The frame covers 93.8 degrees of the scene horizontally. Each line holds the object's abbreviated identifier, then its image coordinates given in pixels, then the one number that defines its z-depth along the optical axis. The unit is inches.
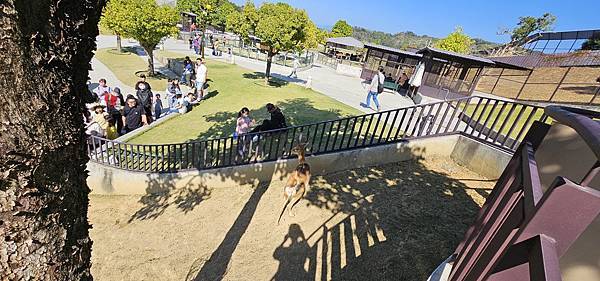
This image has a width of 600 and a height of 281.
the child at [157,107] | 406.6
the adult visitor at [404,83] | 720.3
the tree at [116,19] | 572.1
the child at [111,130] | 301.9
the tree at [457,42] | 1405.1
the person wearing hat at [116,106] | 340.5
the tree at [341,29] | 2357.5
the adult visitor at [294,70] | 825.2
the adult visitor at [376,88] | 440.9
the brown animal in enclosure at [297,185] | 191.3
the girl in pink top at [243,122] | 285.9
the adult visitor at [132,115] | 336.2
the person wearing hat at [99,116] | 285.3
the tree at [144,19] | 570.6
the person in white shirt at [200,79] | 492.1
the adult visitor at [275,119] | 281.6
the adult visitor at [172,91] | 444.8
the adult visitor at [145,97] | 360.2
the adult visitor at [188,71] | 631.8
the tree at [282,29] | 593.0
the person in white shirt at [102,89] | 377.1
